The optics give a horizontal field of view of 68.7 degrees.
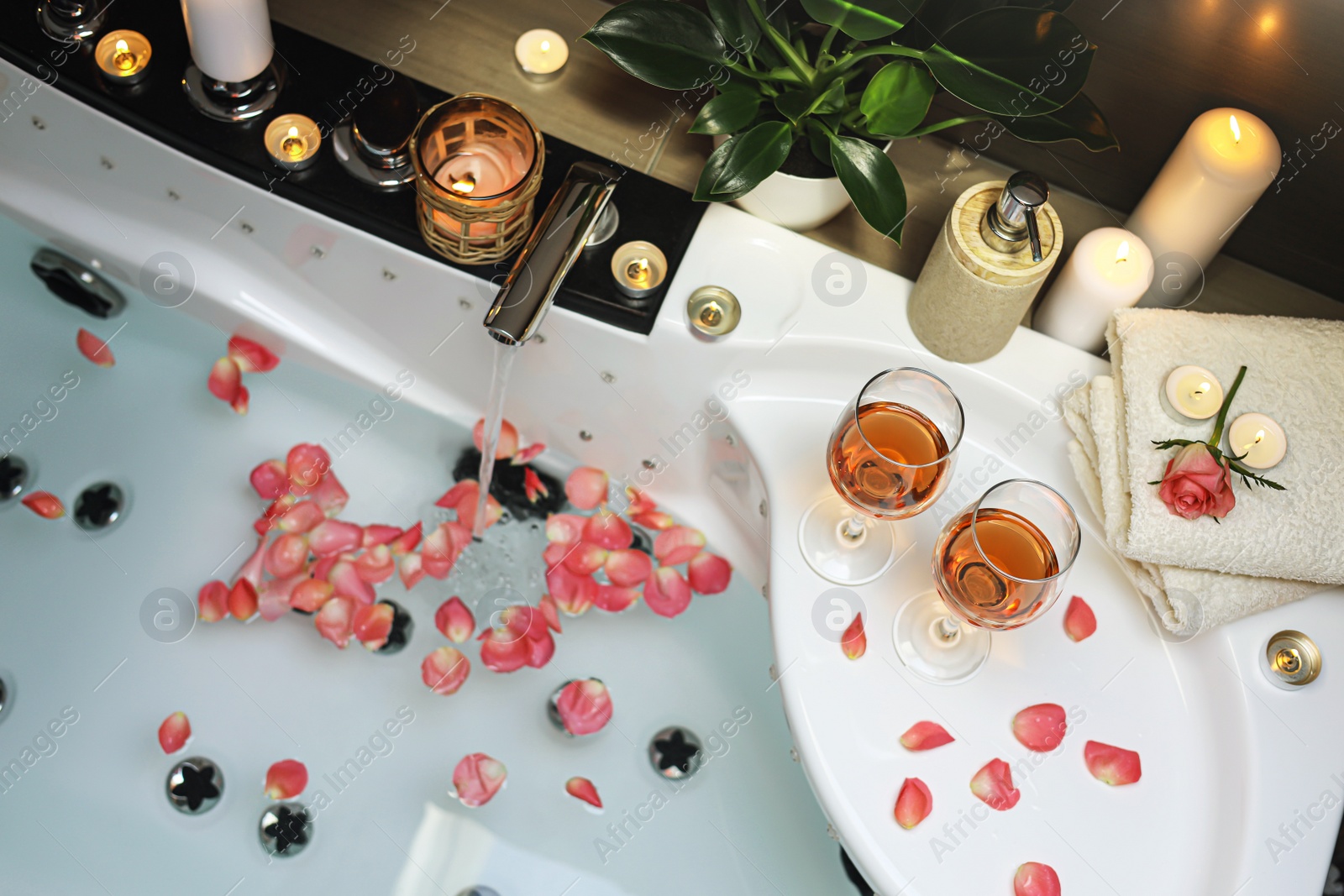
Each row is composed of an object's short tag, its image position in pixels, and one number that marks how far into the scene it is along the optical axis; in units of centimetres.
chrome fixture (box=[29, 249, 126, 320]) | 116
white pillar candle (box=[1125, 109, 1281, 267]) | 79
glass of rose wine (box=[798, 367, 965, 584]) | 73
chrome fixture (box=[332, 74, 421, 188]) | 90
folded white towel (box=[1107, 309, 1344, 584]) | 74
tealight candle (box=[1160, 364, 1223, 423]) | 77
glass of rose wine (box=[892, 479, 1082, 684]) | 70
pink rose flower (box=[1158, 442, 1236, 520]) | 73
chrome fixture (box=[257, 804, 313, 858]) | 106
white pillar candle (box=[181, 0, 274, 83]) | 85
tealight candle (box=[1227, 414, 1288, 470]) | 75
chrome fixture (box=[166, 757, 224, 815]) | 106
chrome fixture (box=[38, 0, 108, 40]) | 95
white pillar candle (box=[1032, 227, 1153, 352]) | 83
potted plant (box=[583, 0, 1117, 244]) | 76
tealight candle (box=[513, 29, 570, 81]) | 100
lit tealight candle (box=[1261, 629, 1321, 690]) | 76
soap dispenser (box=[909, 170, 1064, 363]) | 74
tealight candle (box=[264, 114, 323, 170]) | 91
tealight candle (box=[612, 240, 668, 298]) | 87
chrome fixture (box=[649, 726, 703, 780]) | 108
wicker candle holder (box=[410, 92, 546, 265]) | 82
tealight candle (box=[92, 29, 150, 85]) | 93
